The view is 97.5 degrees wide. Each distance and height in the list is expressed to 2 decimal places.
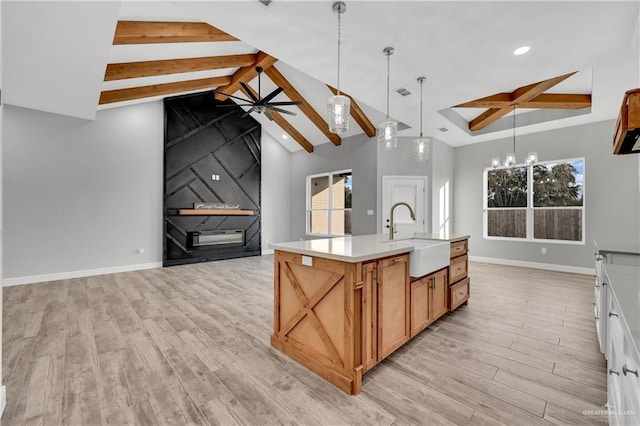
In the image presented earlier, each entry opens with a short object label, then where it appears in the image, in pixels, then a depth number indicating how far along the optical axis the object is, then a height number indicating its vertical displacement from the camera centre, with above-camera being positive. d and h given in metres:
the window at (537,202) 5.52 +0.26
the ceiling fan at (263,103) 4.97 +1.98
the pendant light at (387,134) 3.32 +0.96
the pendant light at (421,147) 3.65 +0.87
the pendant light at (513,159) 4.80 +0.95
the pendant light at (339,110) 2.72 +1.01
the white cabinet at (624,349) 0.83 -0.48
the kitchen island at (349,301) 1.90 -0.68
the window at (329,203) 7.55 +0.27
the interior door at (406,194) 6.45 +0.45
